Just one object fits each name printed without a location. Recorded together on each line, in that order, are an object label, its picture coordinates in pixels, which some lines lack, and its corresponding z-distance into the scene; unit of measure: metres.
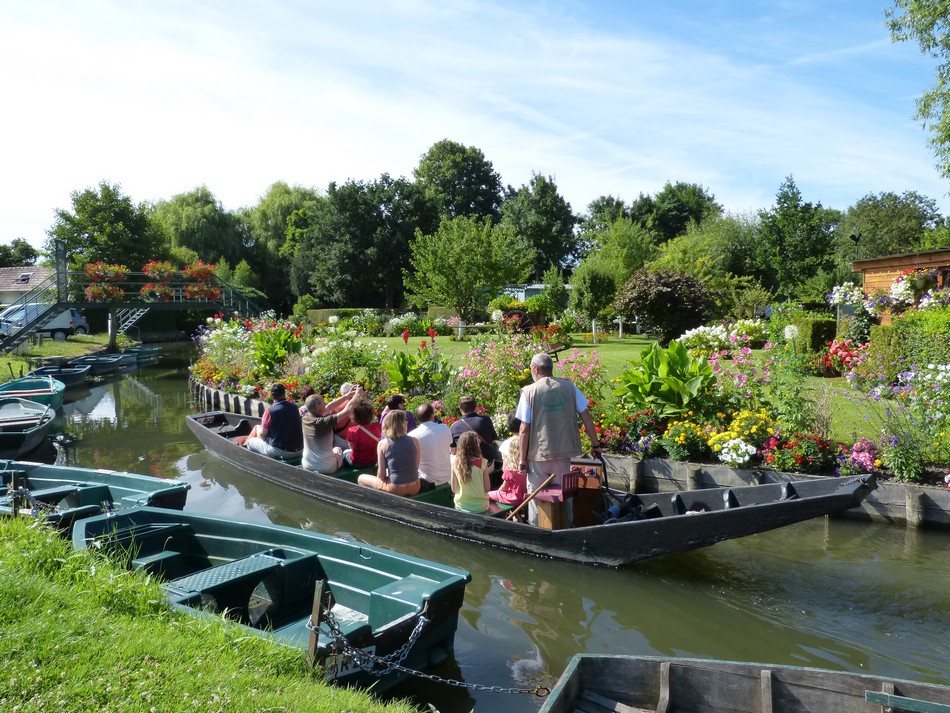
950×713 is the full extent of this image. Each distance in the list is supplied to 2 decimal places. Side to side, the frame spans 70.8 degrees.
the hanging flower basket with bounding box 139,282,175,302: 27.33
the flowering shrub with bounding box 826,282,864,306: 14.78
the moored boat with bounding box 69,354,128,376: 23.96
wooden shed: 15.57
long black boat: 5.79
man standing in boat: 6.44
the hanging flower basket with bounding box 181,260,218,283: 28.56
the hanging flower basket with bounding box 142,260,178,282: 27.67
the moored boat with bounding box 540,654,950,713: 3.33
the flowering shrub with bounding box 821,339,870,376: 12.14
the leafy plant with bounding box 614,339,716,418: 9.43
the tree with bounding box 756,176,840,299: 33.66
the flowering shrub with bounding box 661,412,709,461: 8.98
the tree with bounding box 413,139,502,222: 52.56
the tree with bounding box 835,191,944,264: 39.38
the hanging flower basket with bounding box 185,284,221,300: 28.64
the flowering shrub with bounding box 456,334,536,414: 11.05
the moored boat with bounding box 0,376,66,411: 15.05
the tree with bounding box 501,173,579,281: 48.03
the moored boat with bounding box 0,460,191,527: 6.30
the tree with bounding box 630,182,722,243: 50.59
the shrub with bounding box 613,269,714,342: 19.97
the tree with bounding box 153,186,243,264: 46.12
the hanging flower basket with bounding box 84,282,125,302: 25.70
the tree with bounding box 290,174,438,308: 39.78
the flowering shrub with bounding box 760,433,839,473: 8.27
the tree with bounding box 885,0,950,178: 16.56
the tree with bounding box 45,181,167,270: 39.62
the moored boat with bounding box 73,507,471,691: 4.15
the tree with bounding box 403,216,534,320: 28.31
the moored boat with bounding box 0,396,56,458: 11.66
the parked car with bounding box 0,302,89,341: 24.27
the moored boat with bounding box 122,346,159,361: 28.61
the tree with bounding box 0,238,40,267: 55.18
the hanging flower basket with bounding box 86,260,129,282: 26.02
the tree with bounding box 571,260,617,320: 26.22
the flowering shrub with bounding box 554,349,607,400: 10.48
